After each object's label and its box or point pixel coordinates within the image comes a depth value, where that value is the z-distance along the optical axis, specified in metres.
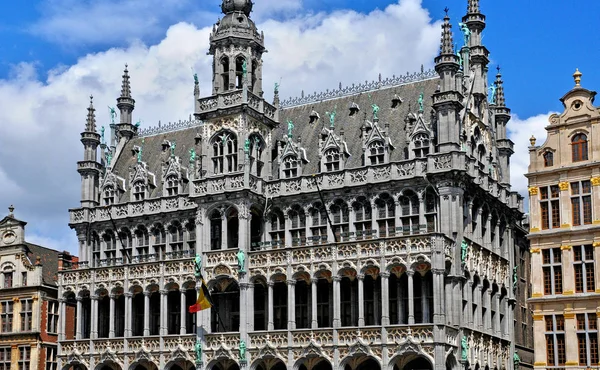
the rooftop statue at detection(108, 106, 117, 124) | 81.81
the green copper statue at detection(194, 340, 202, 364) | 65.00
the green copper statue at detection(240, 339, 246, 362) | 63.31
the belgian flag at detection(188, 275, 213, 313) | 63.56
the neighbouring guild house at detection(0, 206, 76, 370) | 76.94
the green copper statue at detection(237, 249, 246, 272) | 64.81
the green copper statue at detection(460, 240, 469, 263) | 60.19
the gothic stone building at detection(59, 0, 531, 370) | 60.59
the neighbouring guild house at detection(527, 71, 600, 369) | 54.16
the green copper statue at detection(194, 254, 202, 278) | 66.40
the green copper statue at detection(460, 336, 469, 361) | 58.91
